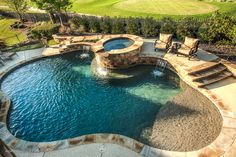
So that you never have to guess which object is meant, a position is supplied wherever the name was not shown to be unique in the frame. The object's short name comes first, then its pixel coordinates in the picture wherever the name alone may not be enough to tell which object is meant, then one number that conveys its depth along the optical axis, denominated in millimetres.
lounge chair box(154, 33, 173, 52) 9170
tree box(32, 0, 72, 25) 12457
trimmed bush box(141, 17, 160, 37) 10699
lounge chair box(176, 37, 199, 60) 8397
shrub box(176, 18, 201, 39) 9831
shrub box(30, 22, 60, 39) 12296
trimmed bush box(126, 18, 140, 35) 11179
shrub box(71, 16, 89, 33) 12570
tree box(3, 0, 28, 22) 14949
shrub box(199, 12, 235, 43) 8732
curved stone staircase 7487
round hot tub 8719
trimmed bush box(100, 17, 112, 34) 11875
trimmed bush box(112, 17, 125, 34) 11506
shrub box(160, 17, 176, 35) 10235
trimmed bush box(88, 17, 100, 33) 12184
